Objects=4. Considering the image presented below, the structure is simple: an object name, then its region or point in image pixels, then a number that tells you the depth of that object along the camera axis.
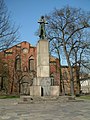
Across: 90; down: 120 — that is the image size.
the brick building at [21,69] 26.39
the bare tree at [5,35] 13.21
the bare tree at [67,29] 19.09
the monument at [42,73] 9.64
